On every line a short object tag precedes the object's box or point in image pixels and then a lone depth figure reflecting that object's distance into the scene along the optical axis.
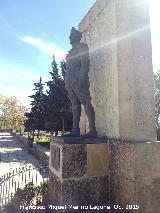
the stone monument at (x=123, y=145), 2.87
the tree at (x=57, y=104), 15.98
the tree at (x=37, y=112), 17.80
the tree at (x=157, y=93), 17.29
